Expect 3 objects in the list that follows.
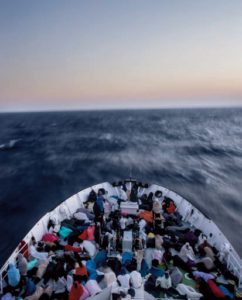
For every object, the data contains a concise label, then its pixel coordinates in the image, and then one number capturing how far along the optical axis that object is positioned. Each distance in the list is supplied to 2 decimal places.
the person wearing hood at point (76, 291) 7.45
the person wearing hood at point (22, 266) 8.68
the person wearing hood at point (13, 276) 8.14
